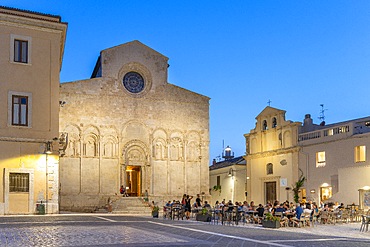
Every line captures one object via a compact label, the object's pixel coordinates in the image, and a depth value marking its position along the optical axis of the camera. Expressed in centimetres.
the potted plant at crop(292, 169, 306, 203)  3703
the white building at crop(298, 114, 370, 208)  3194
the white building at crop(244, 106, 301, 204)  3874
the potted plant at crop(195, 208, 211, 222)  2542
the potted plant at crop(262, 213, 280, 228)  2152
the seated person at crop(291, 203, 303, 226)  2294
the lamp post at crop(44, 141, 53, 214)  2792
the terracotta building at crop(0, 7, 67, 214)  2753
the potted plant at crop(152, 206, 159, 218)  2892
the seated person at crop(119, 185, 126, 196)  3938
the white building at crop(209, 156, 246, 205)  5012
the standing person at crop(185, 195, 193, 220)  2781
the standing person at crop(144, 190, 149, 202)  3887
